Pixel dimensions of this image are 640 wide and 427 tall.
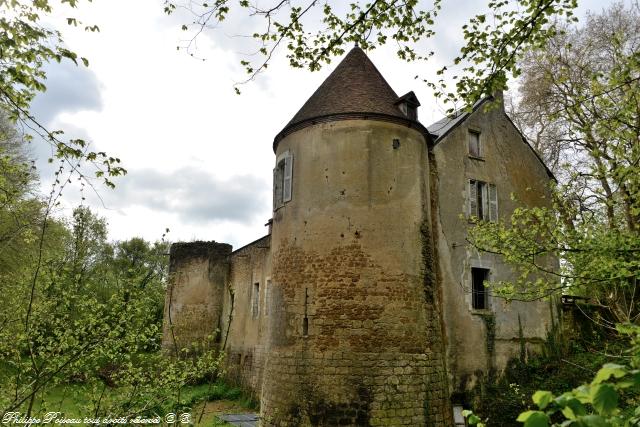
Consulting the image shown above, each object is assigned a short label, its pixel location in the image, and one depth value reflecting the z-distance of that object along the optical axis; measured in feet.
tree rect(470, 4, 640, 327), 24.18
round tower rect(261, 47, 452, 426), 32.63
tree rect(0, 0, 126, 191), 14.93
